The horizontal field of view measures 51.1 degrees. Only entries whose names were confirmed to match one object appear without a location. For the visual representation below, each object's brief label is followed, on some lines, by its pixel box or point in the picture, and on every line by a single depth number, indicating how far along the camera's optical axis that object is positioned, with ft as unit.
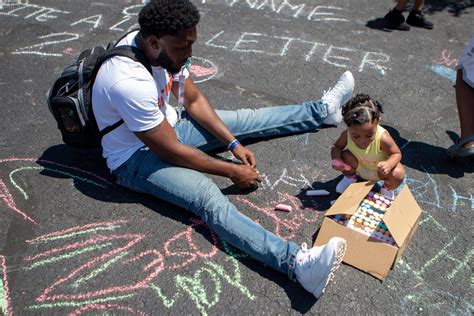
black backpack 10.23
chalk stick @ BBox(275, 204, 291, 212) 10.84
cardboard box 8.94
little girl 10.08
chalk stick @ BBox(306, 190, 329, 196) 11.34
